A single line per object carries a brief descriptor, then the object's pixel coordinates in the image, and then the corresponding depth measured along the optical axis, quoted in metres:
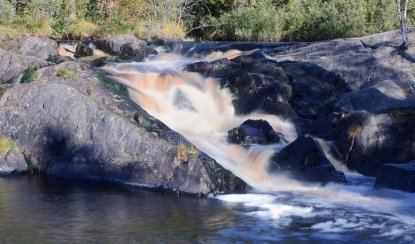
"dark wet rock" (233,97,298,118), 20.84
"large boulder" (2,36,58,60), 28.23
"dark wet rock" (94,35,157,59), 30.27
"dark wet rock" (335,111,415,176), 17.58
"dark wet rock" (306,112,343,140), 18.95
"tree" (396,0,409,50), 25.91
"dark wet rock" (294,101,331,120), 21.70
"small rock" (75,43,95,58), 30.05
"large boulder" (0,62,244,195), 15.54
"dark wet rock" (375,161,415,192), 15.20
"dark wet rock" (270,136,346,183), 16.28
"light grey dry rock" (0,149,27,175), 17.05
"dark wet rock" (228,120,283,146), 18.23
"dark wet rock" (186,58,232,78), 23.38
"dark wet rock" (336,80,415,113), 19.12
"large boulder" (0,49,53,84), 21.52
